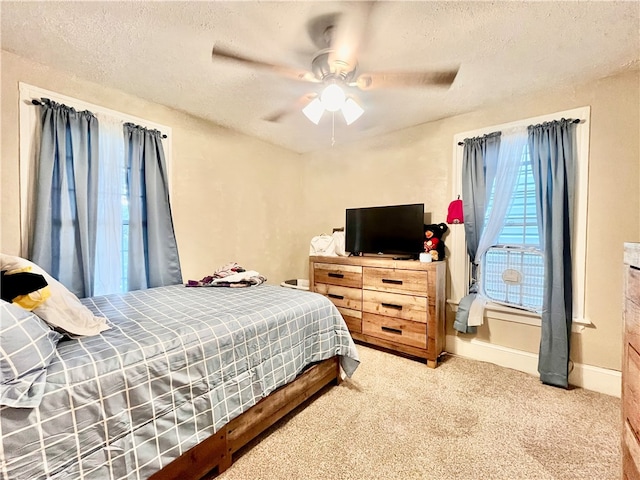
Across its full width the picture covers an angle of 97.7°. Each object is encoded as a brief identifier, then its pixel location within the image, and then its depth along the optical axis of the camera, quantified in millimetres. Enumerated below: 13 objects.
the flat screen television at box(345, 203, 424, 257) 2939
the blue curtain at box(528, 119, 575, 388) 2281
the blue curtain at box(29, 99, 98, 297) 2070
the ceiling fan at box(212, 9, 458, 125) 1645
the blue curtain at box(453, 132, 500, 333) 2703
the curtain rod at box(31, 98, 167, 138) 2064
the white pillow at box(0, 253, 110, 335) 1232
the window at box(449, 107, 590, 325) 2316
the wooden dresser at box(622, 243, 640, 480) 757
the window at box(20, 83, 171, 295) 2076
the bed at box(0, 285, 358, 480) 959
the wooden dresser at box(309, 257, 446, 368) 2656
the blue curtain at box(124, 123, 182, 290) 2549
